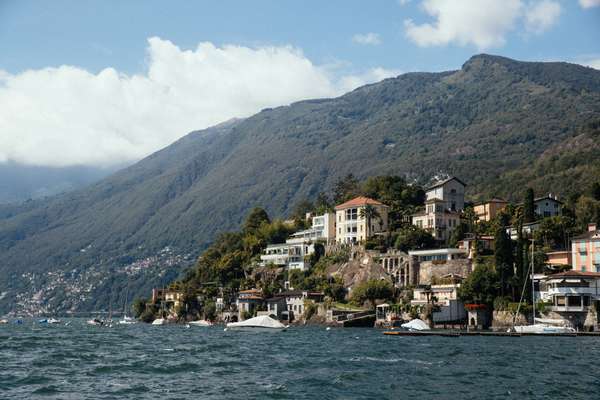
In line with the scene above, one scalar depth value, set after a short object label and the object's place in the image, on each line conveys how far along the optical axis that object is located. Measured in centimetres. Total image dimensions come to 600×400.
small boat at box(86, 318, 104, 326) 15425
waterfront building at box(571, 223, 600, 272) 10175
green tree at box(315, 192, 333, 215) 15925
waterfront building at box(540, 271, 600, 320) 9438
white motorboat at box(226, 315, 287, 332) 11181
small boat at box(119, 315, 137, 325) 16455
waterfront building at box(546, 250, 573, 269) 10596
